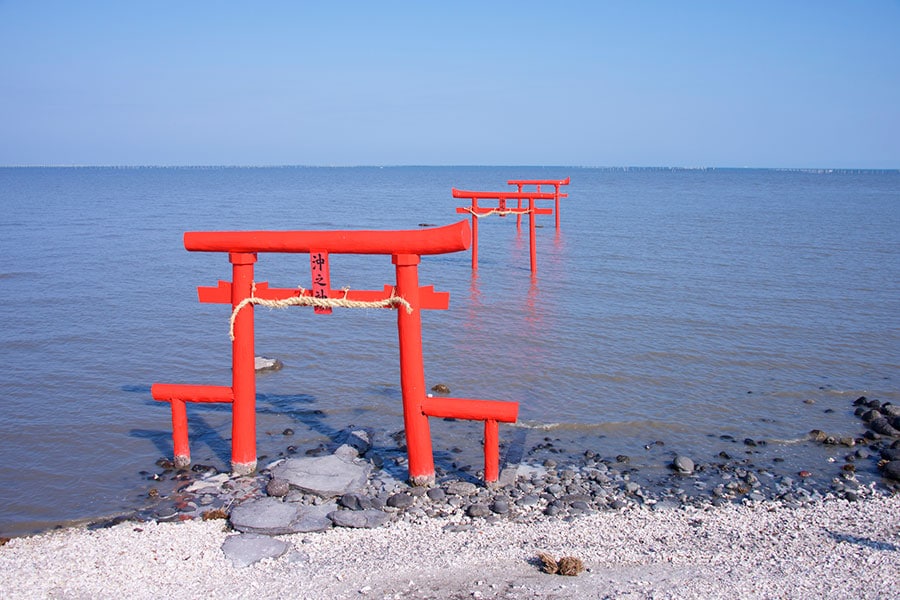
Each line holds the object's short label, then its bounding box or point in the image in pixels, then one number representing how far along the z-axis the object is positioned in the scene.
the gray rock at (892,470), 8.08
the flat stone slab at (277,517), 6.53
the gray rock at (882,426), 9.45
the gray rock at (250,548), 6.03
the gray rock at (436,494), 7.28
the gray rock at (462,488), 7.41
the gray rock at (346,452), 8.30
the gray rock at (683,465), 8.28
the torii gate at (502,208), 21.63
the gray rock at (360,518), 6.68
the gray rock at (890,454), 8.67
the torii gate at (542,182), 26.50
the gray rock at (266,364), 12.12
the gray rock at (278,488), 7.27
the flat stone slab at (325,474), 7.35
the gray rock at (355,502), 7.04
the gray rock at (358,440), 8.70
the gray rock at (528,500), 7.25
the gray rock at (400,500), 7.13
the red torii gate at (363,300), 6.72
